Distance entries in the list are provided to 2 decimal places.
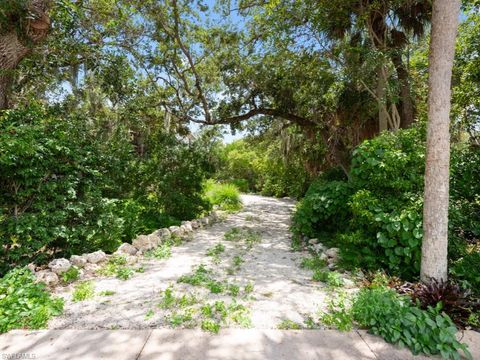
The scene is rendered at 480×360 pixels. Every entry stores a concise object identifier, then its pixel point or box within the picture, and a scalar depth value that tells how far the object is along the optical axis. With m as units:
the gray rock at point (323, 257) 4.09
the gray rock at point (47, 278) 2.98
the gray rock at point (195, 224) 6.43
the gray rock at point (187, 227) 5.88
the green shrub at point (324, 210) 4.76
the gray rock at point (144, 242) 4.49
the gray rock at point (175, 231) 5.50
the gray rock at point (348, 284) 3.09
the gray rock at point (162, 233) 5.18
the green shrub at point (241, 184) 19.11
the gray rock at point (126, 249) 4.13
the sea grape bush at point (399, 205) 3.07
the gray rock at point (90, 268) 3.44
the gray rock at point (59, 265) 3.19
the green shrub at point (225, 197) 9.77
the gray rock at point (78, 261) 3.46
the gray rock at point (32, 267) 3.09
